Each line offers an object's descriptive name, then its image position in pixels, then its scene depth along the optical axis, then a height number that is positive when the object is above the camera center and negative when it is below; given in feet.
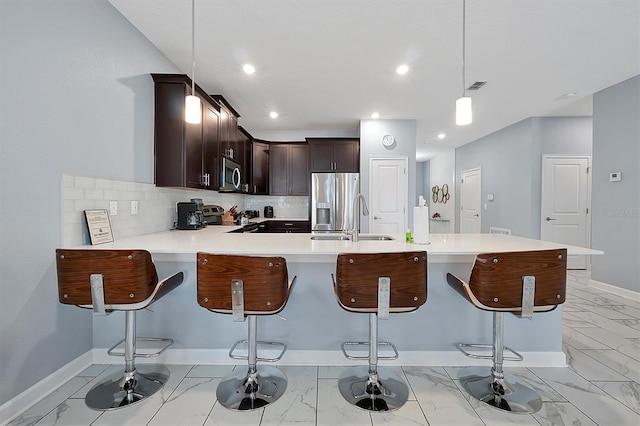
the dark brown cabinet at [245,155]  14.92 +2.79
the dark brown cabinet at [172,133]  8.95 +2.23
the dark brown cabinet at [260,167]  17.51 +2.40
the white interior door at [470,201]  21.97 +0.58
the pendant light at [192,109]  6.85 +2.25
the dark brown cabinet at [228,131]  12.10 +3.34
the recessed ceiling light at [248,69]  10.35 +4.88
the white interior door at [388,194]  16.51 +0.78
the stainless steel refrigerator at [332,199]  16.39 +0.49
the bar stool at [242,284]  5.02 -1.30
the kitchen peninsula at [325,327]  6.96 -2.79
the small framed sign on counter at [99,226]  6.48 -0.42
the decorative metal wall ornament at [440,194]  27.40 +1.40
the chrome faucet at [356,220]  7.24 -0.30
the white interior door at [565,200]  16.42 +0.49
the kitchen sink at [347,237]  7.96 -0.81
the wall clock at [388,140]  16.49 +3.75
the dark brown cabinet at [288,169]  18.21 +2.36
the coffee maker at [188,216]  9.98 -0.29
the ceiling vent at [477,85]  11.52 +4.86
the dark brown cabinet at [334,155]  17.11 +3.03
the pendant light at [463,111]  6.63 +2.18
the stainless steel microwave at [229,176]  11.75 +1.35
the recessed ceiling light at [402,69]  10.24 +4.85
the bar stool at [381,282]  5.01 -1.25
